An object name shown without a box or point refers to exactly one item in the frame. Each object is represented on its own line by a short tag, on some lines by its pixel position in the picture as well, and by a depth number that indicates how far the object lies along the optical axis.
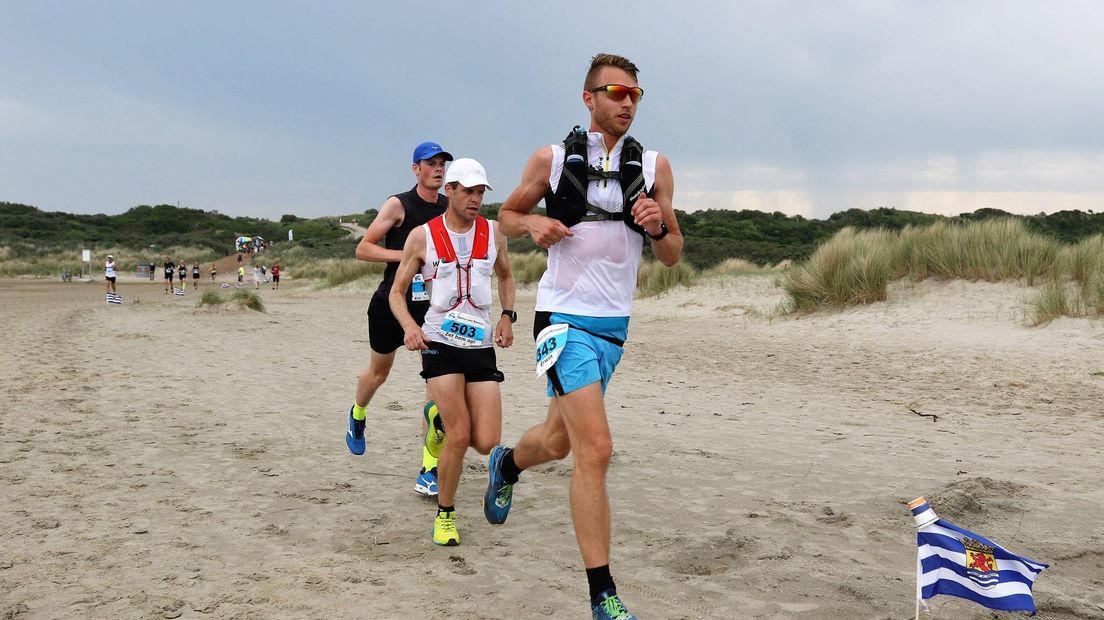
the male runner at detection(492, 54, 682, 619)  3.67
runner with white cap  4.68
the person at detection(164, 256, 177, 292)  38.03
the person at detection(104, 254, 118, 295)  30.00
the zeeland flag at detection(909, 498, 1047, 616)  2.97
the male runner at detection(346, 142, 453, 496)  5.52
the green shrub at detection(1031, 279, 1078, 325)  12.02
